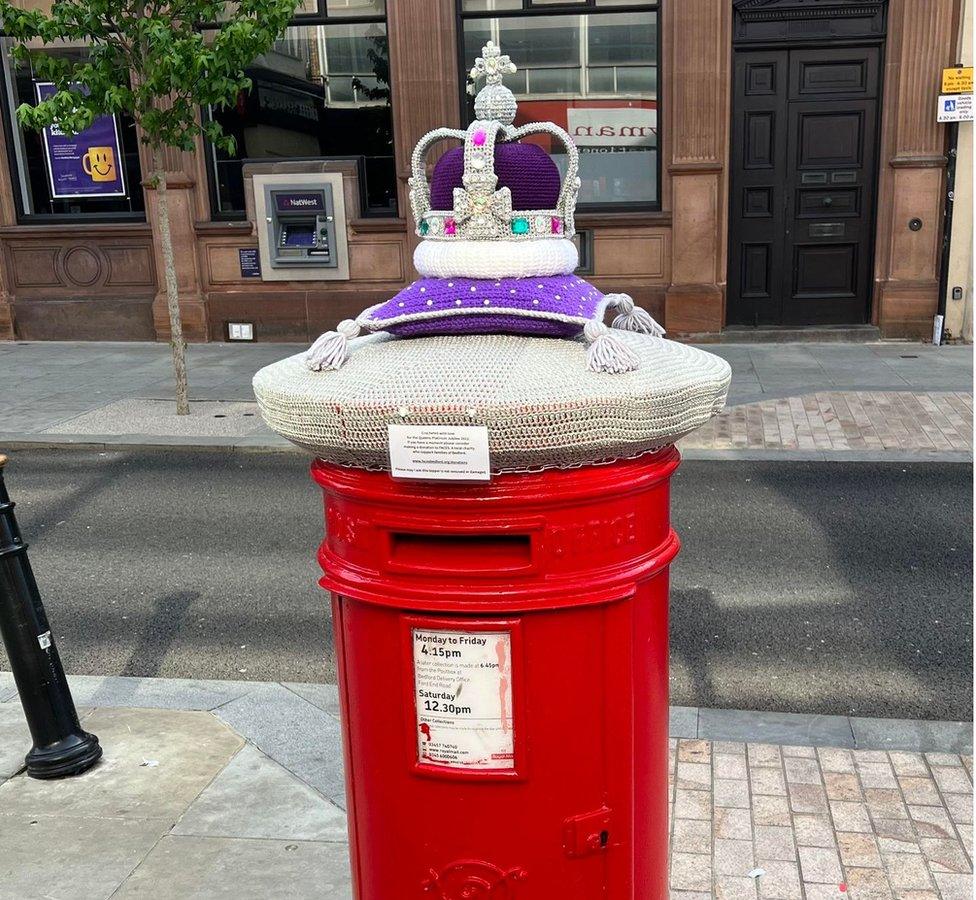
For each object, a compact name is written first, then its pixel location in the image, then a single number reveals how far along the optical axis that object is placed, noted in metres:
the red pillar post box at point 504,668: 1.86
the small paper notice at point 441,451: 1.75
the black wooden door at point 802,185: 12.32
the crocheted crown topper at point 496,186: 2.17
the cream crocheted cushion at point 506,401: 1.76
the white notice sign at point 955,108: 11.56
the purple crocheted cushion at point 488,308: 2.08
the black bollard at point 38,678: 3.63
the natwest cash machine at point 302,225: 13.00
